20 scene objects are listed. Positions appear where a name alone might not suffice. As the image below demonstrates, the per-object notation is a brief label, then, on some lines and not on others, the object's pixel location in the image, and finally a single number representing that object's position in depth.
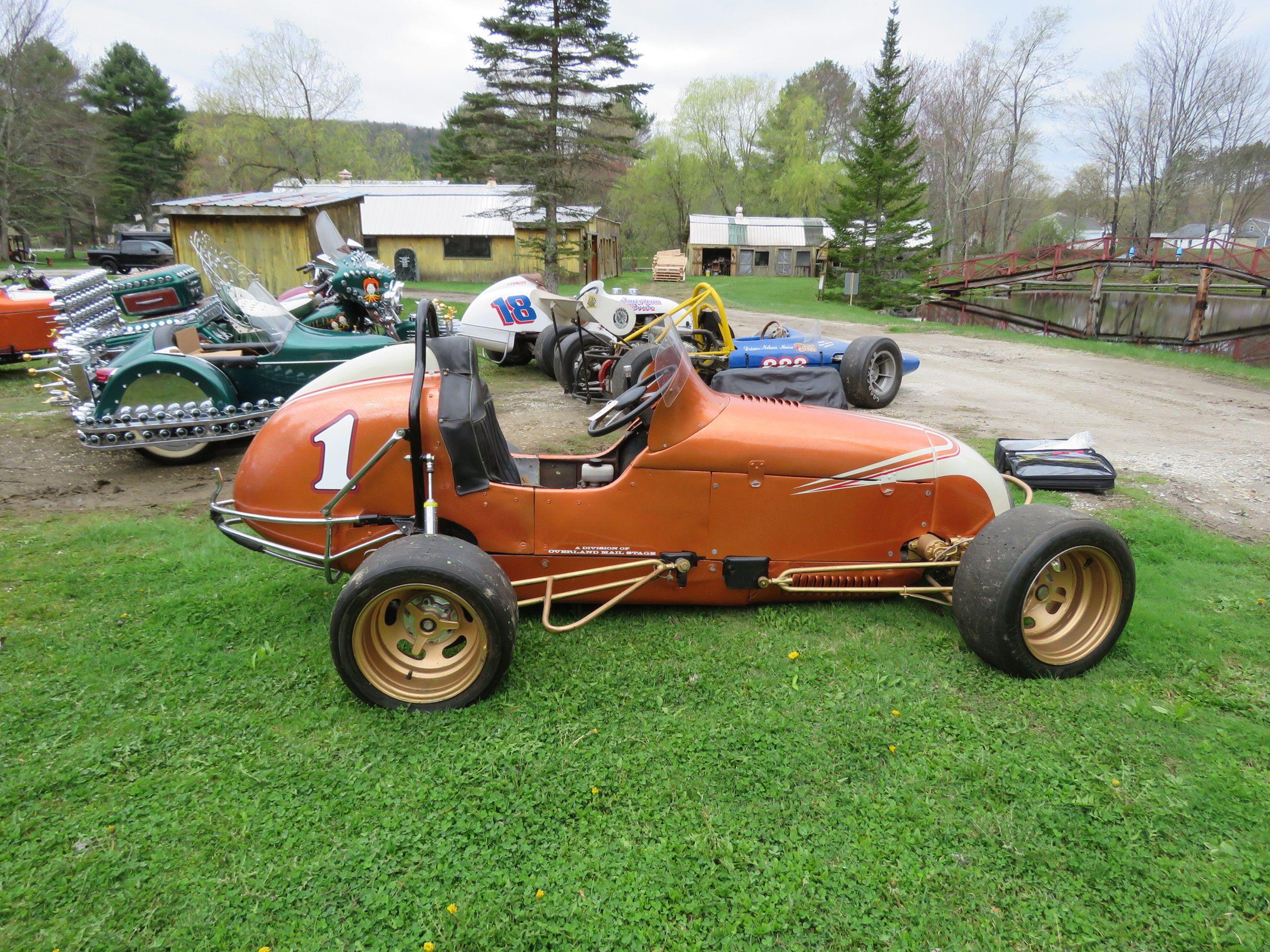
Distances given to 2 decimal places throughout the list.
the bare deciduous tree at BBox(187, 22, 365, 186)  41.28
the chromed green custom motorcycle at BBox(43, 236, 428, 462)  6.66
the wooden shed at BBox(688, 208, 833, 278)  47.66
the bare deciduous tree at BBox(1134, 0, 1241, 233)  40.97
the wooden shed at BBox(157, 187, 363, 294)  15.83
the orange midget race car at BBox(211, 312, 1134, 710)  3.31
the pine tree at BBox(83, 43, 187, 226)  40.88
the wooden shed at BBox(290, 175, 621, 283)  33.22
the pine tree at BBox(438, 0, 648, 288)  22.72
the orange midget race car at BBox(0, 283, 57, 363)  10.95
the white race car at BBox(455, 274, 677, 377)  11.45
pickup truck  28.88
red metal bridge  22.45
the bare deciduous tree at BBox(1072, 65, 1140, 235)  44.38
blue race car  9.49
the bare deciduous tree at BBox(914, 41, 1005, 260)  45.91
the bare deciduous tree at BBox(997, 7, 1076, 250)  45.91
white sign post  27.91
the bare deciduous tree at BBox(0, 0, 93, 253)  33.19
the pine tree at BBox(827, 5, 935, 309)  27.98
